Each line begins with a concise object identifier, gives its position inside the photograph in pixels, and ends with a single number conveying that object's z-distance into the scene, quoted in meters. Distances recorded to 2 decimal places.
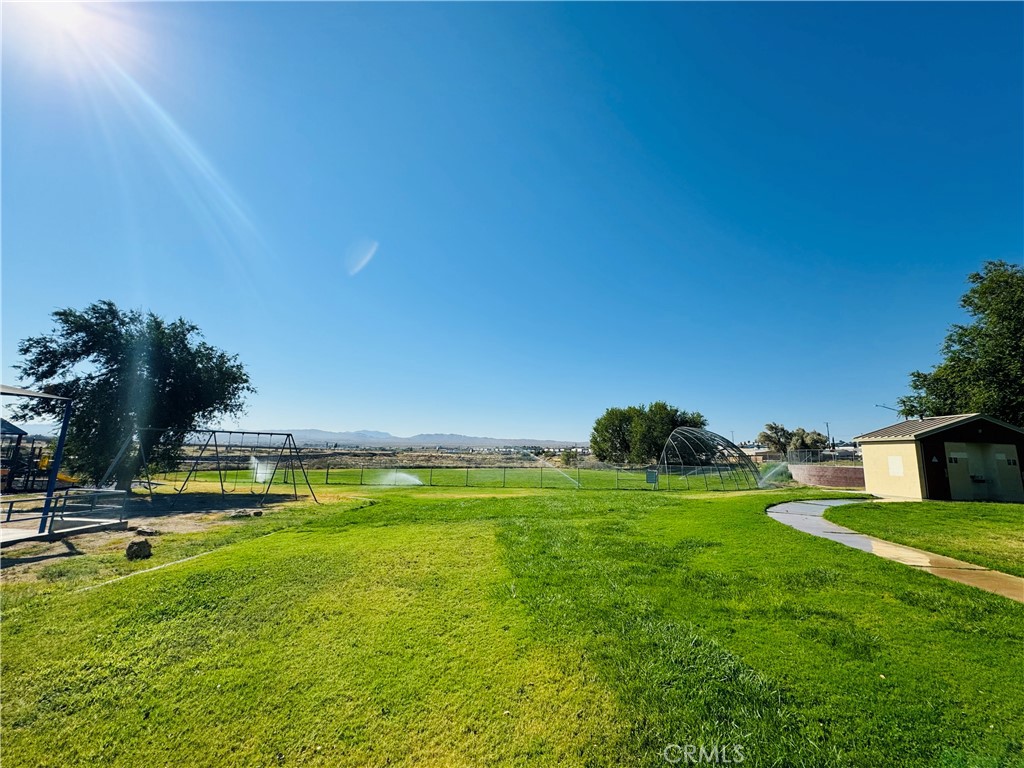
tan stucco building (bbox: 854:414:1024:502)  17.59
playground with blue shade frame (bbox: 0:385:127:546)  9.60
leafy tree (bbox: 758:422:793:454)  80.88
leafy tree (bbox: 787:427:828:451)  73.06
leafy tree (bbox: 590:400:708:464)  52.91
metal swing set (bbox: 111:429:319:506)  19.03
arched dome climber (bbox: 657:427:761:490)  28.00
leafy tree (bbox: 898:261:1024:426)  25.72
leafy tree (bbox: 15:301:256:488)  21.52
